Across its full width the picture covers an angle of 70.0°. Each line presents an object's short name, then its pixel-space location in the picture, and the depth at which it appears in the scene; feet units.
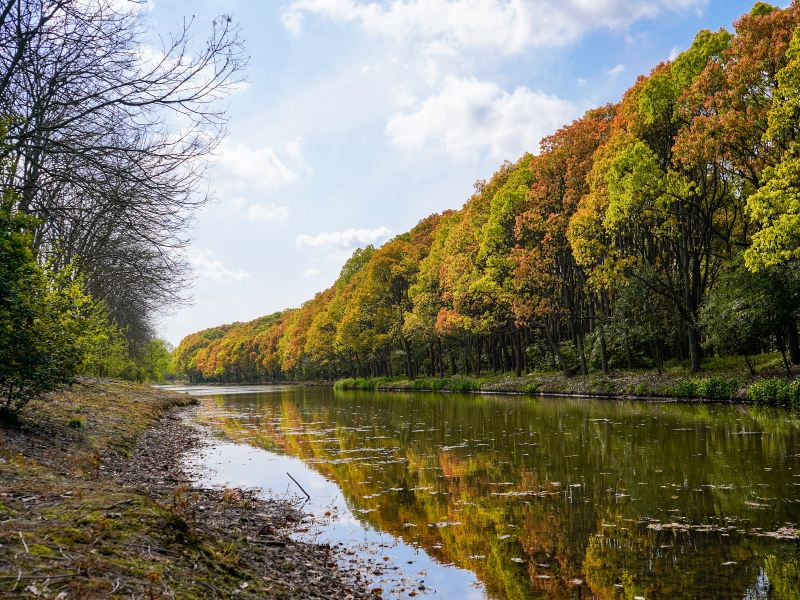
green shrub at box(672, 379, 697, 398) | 81.87
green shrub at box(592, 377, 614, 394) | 100.30
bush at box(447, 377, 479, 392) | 143.23
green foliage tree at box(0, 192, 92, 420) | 34.09
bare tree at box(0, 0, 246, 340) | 28.94
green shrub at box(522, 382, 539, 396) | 119.14
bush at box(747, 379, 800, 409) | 63.46
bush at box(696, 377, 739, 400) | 76.51
